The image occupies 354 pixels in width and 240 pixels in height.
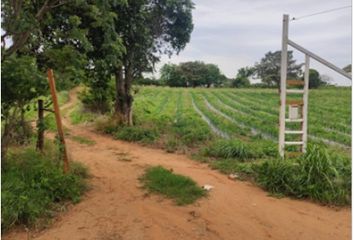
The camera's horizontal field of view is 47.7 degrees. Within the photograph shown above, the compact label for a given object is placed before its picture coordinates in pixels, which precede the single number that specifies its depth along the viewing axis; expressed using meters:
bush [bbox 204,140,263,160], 7.79
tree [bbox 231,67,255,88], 48.44
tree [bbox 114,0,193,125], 10.64
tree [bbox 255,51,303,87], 42.03
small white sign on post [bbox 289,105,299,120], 6.44
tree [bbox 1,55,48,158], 4.70
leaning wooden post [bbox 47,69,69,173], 5.50
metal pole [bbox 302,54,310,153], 6.31
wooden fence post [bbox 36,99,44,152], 5.70
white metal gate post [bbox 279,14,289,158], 6.14
